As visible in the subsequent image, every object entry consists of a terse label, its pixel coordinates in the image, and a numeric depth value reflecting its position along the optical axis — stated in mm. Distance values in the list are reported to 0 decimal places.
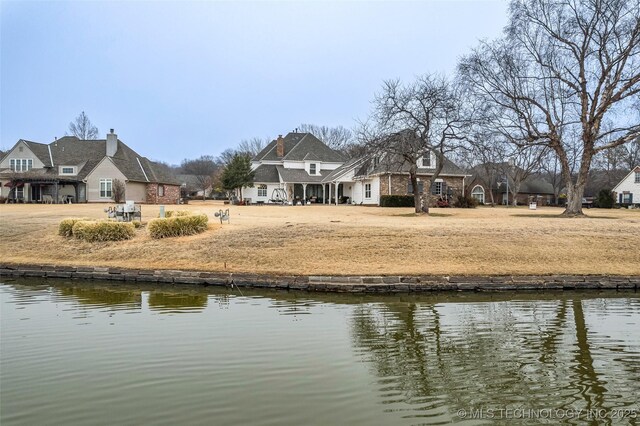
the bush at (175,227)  18141
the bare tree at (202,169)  85275
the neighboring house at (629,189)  53500
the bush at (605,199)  47844
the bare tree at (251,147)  94950
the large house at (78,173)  42656
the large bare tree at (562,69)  26234
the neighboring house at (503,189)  61094
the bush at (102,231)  18016
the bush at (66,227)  18922
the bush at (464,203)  40812
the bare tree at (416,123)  28094
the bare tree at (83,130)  78750
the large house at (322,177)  41694
